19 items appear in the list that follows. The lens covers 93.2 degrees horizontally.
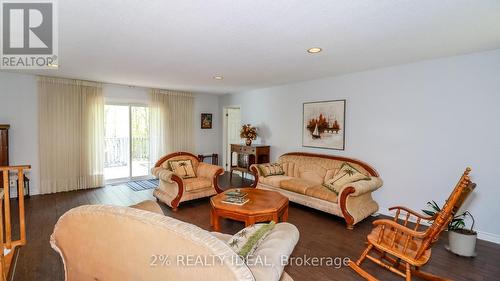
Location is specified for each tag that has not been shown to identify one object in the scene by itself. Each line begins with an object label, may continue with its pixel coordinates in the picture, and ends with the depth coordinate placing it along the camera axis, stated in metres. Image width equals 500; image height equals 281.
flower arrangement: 5.88
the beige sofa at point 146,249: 1.00
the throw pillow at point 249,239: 1.37
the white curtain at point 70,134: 4.71
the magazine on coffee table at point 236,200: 3.06
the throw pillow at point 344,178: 3.58
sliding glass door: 5.62
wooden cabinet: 4.02
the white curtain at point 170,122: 6.05
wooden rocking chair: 1.86
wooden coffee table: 2.83
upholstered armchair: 3.91
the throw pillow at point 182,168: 4.43
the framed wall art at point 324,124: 4.35
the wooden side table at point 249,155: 5.54
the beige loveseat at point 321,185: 3.31
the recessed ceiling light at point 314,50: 2.82
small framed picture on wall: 7.03
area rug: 5.26
